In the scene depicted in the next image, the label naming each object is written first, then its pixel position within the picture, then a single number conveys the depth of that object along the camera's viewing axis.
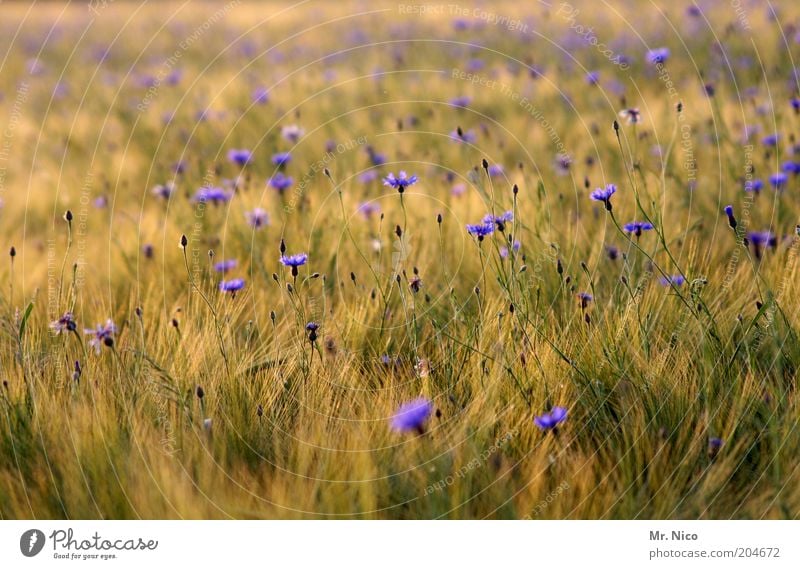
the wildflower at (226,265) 5.62
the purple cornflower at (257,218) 6.37
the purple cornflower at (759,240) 5.25
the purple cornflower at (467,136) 8.16
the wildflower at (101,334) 4.30
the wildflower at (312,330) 4.21
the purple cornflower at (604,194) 4.39
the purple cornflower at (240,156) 7.49
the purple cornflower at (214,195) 6.91
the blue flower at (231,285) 4.89
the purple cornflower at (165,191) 7.23
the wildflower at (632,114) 5.63
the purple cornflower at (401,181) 4.76
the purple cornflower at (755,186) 6.05
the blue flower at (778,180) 5.94
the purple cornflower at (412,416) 3.58
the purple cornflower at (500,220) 4.39
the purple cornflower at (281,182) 6.79
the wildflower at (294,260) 4.63
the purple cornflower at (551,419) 3.63
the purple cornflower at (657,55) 6.17
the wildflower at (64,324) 4.18
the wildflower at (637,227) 4.78
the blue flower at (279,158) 6.83
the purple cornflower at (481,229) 4.52
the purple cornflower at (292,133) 8.24
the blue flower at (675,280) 4.77
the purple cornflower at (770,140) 6.56
